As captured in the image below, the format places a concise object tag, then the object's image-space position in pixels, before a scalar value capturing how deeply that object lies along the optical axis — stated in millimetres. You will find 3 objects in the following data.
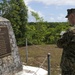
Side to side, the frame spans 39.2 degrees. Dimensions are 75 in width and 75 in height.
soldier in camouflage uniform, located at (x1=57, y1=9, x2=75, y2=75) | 1596
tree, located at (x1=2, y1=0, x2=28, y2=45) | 5455
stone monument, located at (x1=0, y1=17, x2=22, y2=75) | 2792
